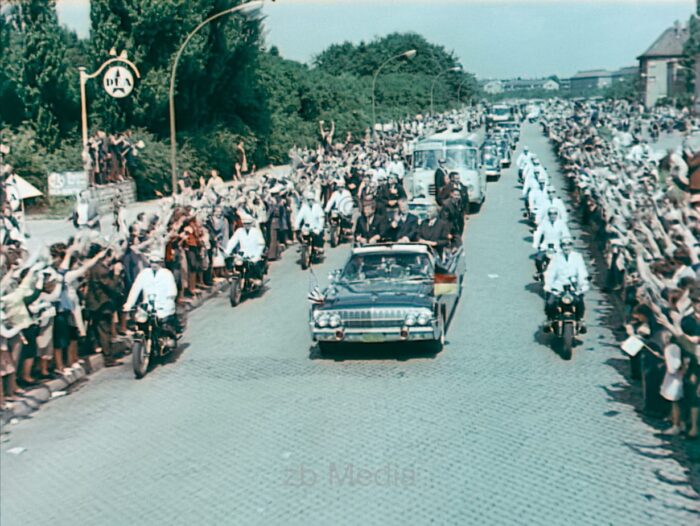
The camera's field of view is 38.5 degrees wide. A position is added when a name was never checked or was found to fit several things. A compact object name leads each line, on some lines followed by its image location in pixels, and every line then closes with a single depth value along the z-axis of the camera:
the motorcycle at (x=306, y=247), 22.42
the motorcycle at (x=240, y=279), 18.70
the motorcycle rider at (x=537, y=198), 23.90
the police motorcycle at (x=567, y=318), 13.88
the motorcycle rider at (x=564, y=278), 14.20
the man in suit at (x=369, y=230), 20.95
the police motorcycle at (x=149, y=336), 13.59
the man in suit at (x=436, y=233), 18.53
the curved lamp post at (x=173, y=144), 26.76
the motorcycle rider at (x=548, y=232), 18.10
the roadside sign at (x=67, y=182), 24.27
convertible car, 13.60
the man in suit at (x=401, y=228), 19.11
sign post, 29.70
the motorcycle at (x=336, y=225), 26.52
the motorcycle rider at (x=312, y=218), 22.38
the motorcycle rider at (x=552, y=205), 19.91
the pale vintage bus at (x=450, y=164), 33.56
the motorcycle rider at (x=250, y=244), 18.81
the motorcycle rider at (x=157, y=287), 13.91
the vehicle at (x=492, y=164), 45.41
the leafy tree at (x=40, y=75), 36.88
